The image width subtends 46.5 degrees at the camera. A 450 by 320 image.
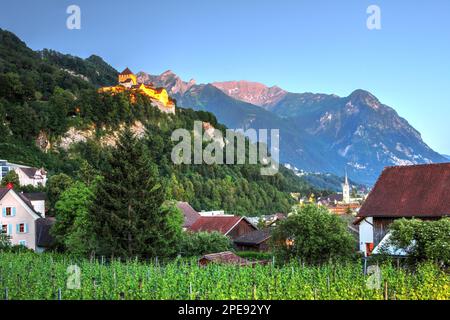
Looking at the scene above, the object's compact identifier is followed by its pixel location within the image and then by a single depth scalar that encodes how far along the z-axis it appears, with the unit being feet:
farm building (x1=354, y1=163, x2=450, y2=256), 107.55
